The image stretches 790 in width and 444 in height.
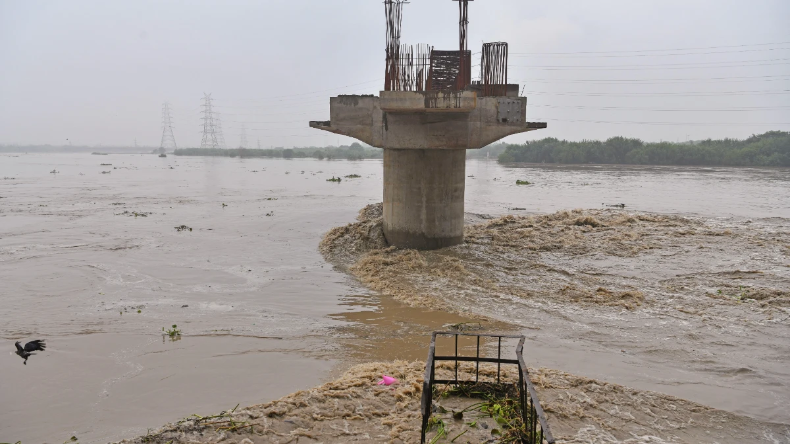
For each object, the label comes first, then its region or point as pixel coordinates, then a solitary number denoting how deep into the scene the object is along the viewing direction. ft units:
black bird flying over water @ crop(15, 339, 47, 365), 26.11
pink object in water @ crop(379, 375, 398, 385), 22.86
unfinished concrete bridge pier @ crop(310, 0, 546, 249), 48.93
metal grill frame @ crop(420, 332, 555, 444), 14.09
